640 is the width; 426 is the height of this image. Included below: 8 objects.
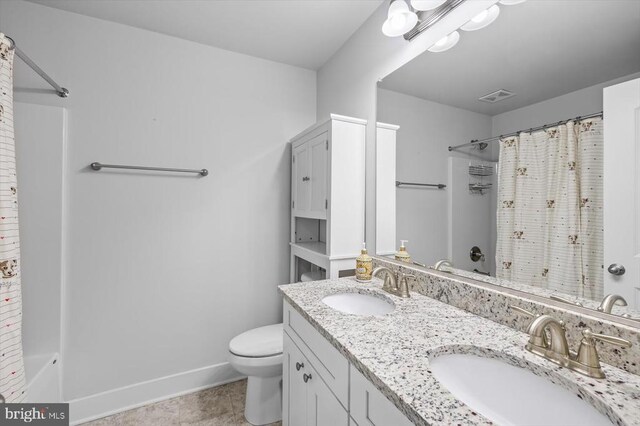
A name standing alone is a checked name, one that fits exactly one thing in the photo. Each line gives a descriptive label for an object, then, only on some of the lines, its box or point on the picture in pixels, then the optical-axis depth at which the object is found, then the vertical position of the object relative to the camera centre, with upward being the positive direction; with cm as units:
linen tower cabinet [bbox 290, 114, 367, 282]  167 +16
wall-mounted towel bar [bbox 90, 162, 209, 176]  166 +28
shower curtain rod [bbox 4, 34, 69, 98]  121 +69
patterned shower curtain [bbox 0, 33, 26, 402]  108 -19
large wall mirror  73 +20
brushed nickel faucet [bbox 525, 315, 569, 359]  68 -31
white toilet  156 -95
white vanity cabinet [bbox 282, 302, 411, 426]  67 -53
